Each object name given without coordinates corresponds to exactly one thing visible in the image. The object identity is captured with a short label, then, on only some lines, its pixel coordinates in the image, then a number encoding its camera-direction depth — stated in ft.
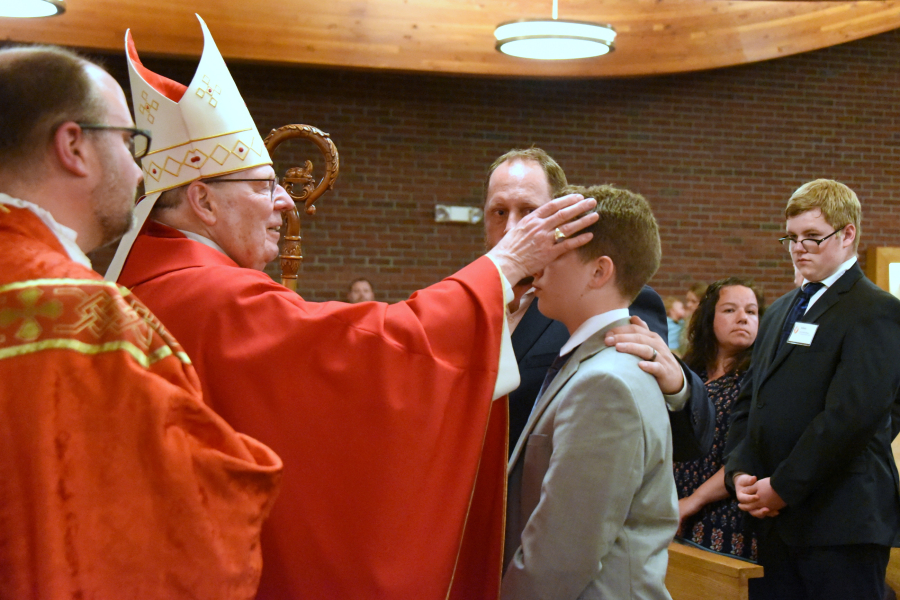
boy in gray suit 4.66
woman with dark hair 10.29
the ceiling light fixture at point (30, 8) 15.97
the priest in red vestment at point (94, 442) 3.45
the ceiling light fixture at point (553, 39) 17.13
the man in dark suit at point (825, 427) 8.81
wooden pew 8.71
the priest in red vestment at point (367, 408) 4.99
